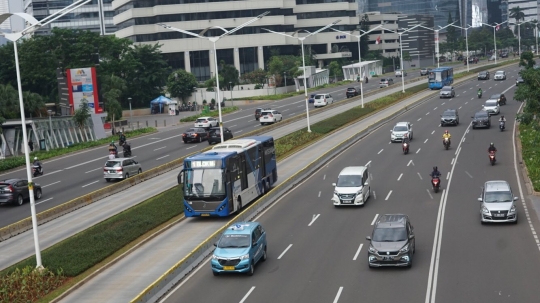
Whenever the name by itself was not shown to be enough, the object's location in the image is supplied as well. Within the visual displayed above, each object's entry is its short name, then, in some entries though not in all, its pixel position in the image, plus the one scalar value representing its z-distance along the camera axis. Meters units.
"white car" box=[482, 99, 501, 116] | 77.88
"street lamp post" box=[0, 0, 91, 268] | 28.16
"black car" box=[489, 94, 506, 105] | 83.81
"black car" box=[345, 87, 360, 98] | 111.75
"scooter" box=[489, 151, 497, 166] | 50.47
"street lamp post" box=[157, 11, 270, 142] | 53.70
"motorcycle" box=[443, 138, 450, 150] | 58.56
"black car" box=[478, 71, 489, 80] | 123.50
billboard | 82.19
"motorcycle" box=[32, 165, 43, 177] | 58.62
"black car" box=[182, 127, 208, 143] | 72.75
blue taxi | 27.88
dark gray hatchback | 27.55
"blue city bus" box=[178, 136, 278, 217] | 37.94
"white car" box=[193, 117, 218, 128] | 82.31
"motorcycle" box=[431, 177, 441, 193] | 42.34
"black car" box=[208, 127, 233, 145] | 69.61
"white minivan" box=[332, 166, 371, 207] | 39.88
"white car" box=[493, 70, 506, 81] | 119.94
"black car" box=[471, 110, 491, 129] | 68.88
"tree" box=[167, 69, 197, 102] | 129.88
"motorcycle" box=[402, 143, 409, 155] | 57.81
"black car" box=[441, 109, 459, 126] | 72.25
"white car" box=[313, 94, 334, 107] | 100.81
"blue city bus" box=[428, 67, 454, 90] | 110.31
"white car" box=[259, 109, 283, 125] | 84.00
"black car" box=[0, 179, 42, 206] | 47.03
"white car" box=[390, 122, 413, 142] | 64.44
